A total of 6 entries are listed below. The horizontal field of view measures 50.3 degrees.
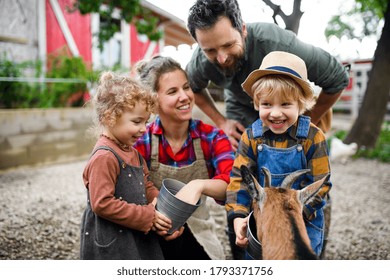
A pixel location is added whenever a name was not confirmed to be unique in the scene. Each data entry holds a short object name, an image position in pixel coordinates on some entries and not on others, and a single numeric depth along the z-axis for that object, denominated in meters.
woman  1.67
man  1.56
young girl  1.35
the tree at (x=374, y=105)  4.86
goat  1.09
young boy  1.29
